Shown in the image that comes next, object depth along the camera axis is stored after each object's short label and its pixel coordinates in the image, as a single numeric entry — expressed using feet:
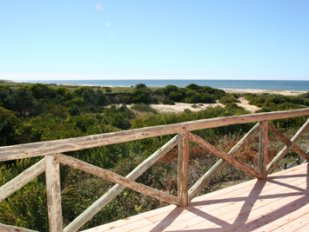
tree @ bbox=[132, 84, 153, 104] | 87.40
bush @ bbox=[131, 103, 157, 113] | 71.67
